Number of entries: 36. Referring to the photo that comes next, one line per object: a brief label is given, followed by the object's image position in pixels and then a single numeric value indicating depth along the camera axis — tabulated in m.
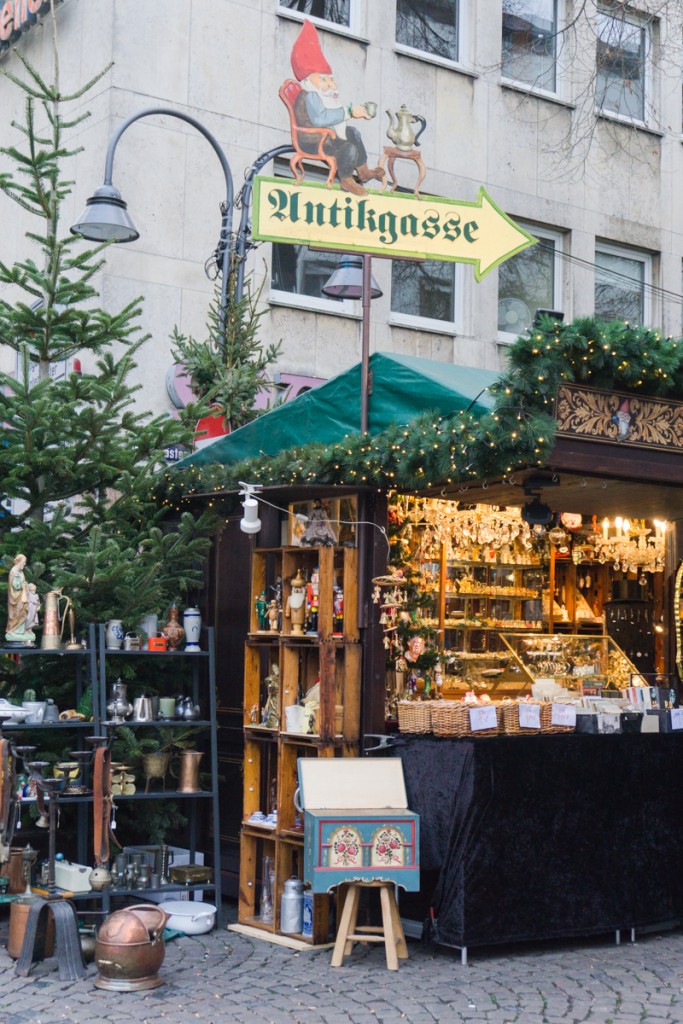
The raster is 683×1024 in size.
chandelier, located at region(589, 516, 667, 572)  11.90
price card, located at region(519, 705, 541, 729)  8.20
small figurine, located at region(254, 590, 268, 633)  8.93
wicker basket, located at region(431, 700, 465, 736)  7.98
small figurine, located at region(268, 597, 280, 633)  8.83
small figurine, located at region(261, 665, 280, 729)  8.76
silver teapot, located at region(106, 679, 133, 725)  8.35
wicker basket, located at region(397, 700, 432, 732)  8.08
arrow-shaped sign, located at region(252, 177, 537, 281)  8.40
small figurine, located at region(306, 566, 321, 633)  8.63
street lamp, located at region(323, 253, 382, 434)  10.95
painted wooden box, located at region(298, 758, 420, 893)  7.46
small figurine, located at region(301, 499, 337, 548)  8.63
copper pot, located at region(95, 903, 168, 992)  6.95
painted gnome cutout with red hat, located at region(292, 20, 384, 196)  8.61
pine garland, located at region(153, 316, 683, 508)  7.51
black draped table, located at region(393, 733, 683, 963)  7.71
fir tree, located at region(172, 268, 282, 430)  11.04
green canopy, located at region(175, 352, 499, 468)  8.36
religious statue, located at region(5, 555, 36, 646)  8.17
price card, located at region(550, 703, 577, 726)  8.34
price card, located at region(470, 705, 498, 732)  7.96
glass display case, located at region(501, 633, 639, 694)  10.73
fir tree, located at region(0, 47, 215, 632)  8.60
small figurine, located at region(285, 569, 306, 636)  8.60
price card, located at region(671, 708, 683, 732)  8.84
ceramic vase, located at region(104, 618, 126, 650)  8.58
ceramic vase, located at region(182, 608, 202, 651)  9.09
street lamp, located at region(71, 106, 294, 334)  10.07
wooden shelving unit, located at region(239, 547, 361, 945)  8.29
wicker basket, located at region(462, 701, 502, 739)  7.98
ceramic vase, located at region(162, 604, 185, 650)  9.02
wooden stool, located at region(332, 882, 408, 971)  7.46
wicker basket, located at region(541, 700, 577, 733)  8.33
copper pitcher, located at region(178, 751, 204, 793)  8.70
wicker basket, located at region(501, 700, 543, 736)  8.16
